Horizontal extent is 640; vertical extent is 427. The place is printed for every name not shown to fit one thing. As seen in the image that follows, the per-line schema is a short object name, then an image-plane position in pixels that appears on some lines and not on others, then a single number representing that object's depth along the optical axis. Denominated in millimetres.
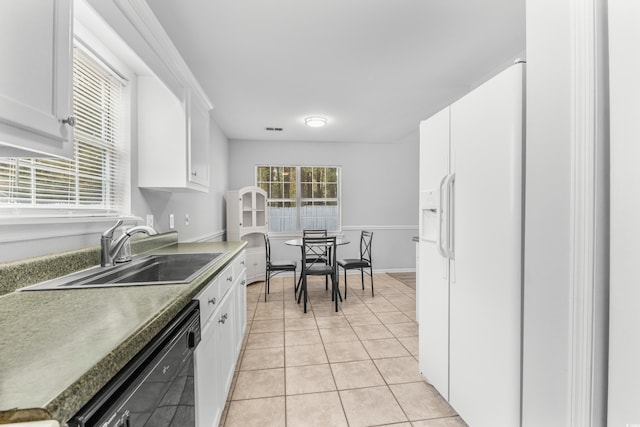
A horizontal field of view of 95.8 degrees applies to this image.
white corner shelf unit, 4590
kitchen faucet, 1481
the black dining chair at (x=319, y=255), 3641
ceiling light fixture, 3859
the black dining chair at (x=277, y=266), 3787
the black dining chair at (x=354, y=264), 3779
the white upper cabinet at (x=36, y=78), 722
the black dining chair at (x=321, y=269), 3383
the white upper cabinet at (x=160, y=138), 2059
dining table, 3836
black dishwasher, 570
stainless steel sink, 1169
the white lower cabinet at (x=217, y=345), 1211
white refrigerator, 1221
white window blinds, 1190
